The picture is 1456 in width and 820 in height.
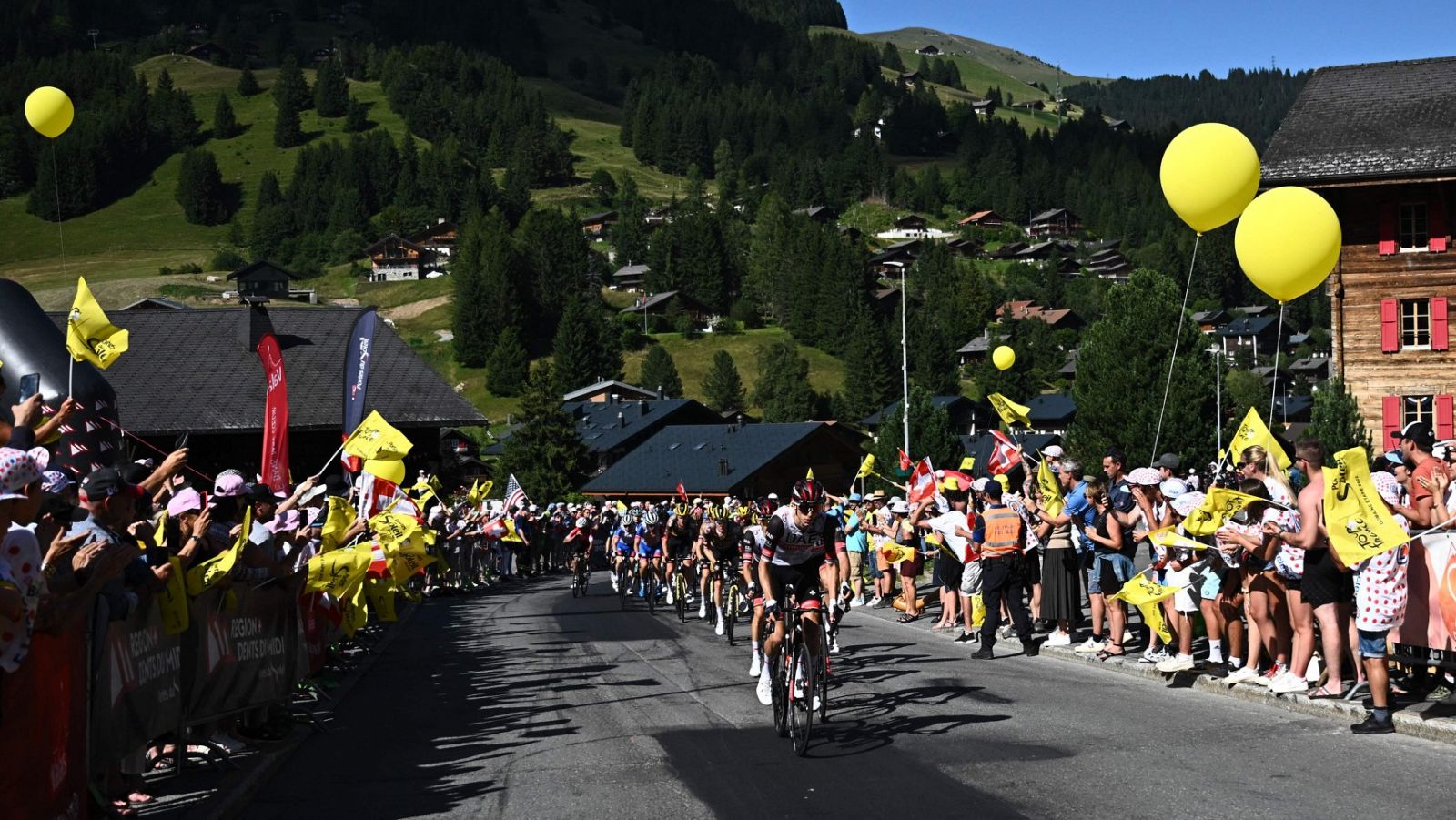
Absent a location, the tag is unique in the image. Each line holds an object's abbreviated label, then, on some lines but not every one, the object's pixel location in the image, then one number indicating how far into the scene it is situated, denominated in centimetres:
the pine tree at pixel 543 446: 10081
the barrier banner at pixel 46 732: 688
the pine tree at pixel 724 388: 13700
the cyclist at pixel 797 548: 1240
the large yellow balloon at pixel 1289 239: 1359
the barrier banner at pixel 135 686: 828
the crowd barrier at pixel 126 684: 709
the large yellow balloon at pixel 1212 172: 1458
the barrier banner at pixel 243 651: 1034
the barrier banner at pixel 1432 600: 1090
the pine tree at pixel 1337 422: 4134
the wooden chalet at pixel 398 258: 19550
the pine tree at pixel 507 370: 14400
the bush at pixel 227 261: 18475
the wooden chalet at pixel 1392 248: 4194
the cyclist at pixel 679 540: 2623
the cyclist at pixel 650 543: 2928
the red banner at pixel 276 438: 1912
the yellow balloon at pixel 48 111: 1511
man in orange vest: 1723
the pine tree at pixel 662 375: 13950
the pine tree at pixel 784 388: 13488
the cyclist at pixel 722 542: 1805
